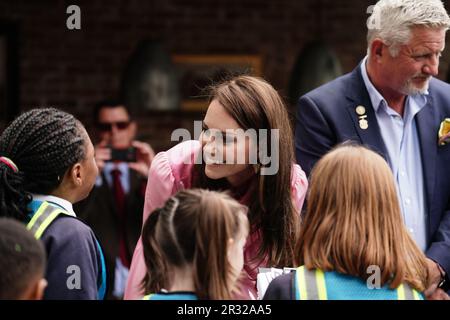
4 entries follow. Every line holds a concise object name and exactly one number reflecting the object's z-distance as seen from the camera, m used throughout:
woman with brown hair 7.91
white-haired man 8.86
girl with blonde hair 6.72
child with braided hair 7.17
